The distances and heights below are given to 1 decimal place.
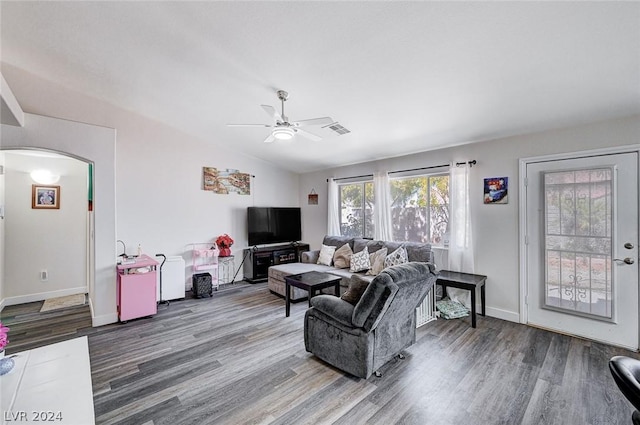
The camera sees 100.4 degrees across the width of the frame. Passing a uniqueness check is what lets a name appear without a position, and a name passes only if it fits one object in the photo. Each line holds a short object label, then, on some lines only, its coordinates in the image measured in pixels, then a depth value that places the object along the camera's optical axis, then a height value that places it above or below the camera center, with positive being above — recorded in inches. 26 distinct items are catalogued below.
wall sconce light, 174.1 +25.0
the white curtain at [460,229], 156.0 -9.9
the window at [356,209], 219.6 +3.4
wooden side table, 135.3 -36.6
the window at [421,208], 173.0 +3.2
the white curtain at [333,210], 234.4 +2.7
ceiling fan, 108.8 +38.1
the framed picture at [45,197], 175.0 +11.6
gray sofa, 163.6 -36.6
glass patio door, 113.8 -16.1
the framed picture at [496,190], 144.6 +12.4
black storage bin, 185.5 -50.7
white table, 50.2 -37.9
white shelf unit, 216.5 -46.3
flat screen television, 228.5 -10.5
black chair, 45.1 -29.7
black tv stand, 224.1 -39.8
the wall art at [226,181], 211.6 +27.0
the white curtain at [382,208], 196.1 +3.7
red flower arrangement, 209.3 -24.0
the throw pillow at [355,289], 96.8 -28.1
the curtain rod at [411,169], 170.0 +30.1
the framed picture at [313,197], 256.4 +15.2
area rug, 166.6 -57.9
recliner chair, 87.5 -40.3
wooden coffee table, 140.9 -37.4
